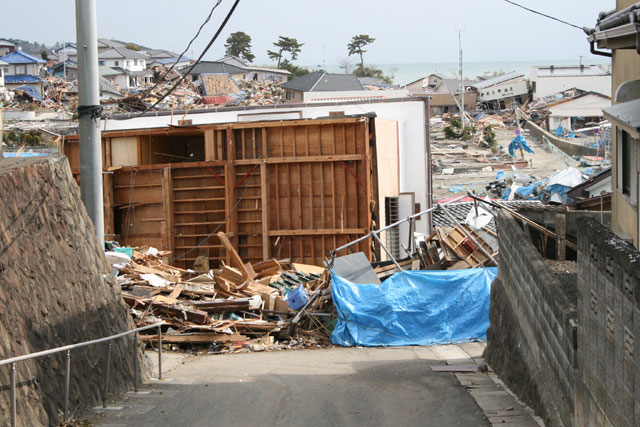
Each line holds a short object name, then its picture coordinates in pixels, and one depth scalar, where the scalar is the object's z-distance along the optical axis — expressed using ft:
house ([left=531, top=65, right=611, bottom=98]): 262.47
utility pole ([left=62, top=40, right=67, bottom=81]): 258.61
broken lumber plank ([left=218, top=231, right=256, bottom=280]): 59.18
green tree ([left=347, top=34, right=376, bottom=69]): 436.35
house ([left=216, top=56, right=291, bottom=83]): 304.20
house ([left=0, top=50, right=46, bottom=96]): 269.44
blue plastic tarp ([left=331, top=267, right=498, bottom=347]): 50.06
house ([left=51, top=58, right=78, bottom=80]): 274.77
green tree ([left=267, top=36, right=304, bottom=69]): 407.23
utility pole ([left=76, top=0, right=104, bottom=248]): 34.17
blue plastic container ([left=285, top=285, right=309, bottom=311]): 54.49
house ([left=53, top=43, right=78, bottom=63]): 338.13
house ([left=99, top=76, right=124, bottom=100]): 220.04
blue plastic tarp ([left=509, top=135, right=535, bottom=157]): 174.20
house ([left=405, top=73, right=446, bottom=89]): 322.96
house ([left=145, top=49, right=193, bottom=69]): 340.39
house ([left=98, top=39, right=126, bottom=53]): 334.03
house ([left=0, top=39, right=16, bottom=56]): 353.31
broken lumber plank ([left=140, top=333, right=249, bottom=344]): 47.93
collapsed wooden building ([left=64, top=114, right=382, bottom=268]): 71.20
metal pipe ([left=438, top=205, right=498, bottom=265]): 56.22
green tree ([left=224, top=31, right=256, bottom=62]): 451.94
